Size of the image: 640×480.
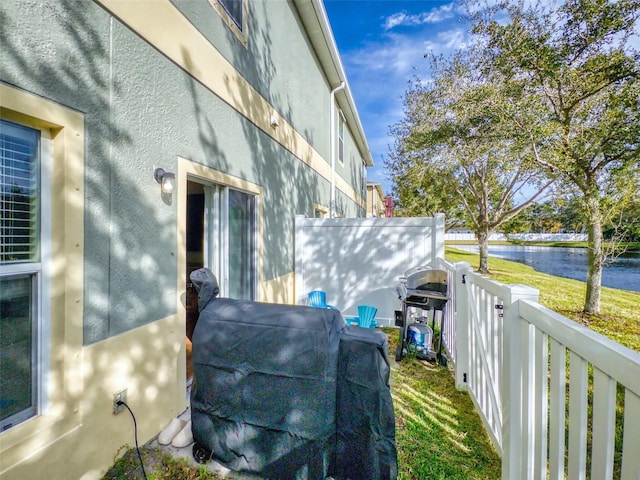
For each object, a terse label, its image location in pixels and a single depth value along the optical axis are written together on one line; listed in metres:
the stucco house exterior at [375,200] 25.59
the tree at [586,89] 5.41
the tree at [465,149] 6.96
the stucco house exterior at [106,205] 1.84
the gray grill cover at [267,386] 2.03
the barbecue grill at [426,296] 4.06
